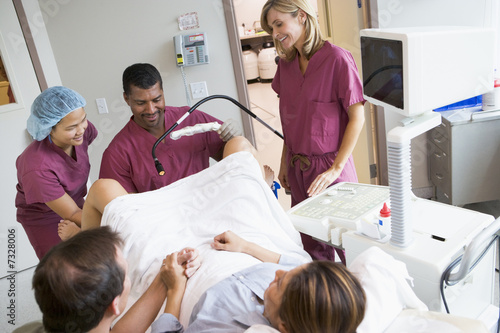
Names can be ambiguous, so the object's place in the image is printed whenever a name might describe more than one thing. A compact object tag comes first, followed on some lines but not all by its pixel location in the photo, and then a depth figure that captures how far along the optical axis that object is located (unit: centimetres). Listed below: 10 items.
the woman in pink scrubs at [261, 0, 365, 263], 170
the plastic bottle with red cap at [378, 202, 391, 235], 126
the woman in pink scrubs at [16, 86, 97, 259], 180
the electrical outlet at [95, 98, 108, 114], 283
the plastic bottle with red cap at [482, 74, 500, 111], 234
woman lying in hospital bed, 107
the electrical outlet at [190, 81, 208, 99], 277
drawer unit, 234
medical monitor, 98
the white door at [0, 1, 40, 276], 263
